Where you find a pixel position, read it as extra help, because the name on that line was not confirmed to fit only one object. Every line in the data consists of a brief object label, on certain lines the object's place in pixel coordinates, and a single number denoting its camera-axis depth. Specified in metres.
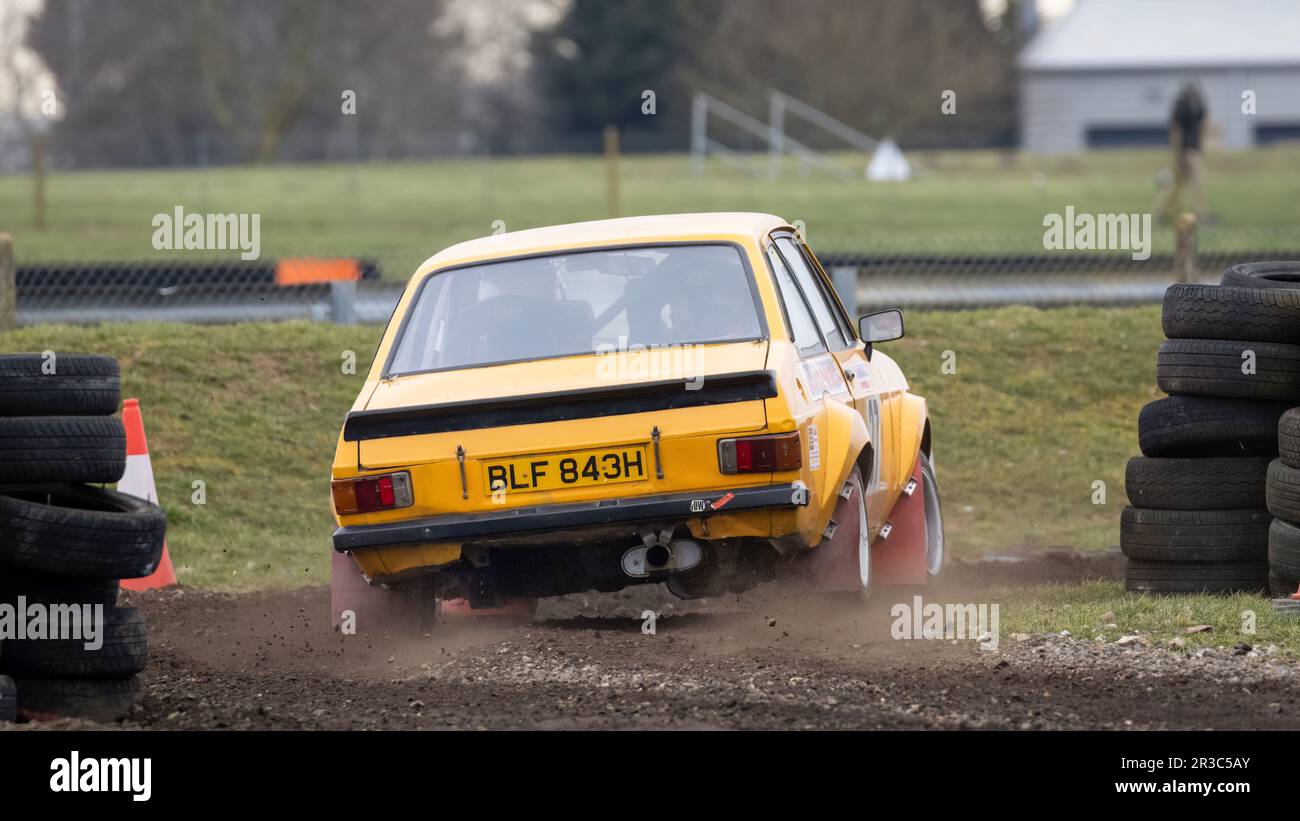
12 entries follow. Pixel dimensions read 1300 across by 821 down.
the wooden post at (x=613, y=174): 19.69
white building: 60.12
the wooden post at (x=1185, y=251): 14.37
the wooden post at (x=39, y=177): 26.16
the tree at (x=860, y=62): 51.84
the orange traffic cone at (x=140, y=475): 9.86
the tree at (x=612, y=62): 63.41
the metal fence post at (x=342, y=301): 13.94
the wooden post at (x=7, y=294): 12.73
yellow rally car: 6.51
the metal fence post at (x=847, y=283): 13.21
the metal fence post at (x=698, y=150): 35.81
